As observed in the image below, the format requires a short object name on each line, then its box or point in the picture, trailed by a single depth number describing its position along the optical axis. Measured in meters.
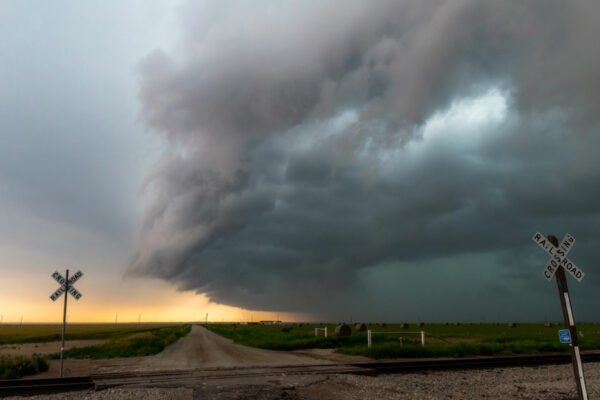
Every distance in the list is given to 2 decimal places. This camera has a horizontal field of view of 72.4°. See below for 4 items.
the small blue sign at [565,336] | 11.50
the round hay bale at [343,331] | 41.69
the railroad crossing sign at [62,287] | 18.84
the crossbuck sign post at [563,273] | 11.41
